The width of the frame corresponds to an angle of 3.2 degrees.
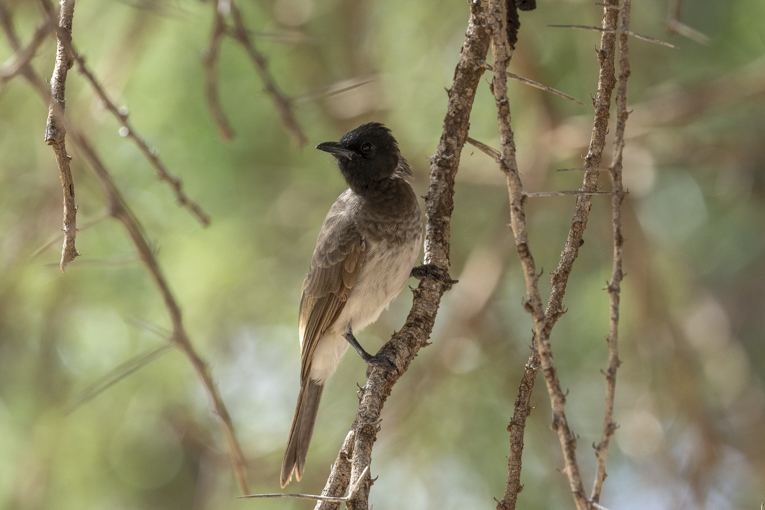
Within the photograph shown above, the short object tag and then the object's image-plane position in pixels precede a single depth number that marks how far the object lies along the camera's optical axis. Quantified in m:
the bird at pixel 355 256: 5.71
